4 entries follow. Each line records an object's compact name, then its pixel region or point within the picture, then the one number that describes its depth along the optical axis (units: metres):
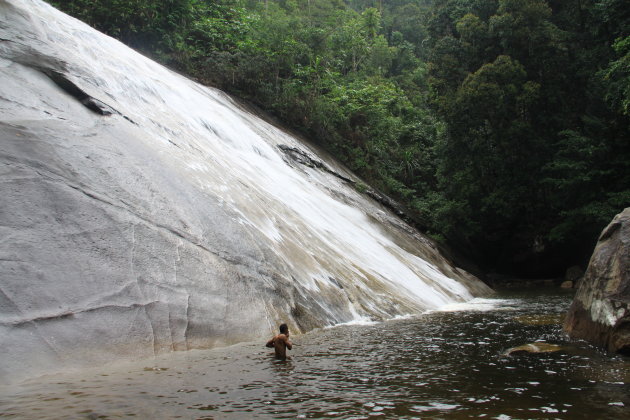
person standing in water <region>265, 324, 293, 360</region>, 7.39
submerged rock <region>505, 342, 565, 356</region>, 8.04
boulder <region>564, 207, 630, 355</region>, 8.34
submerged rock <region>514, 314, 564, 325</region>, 11.85
